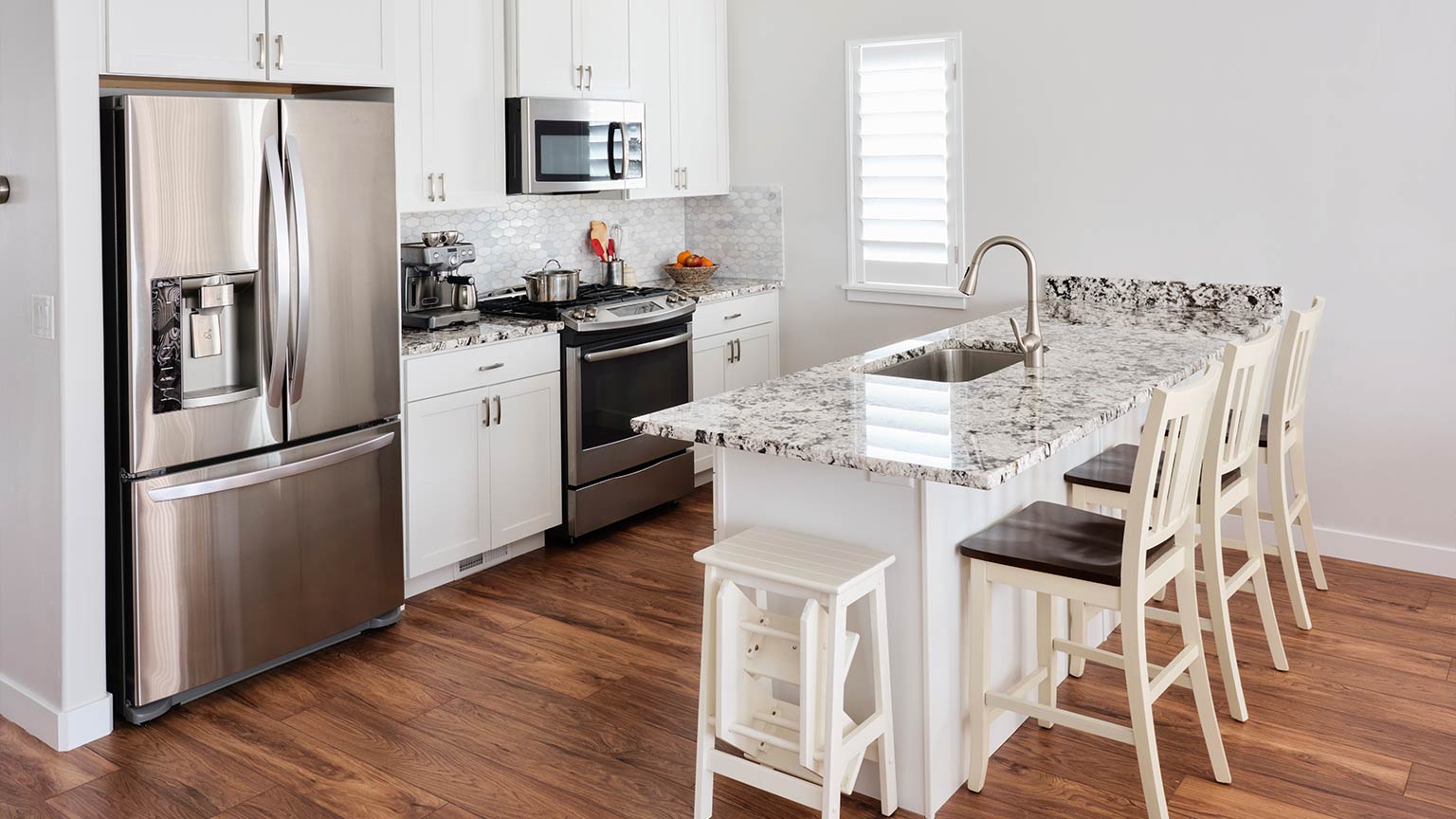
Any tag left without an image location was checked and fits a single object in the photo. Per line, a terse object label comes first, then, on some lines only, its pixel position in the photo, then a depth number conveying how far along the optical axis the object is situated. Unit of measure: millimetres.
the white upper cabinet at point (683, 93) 5125
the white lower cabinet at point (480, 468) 3951
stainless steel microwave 4395
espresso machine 4160
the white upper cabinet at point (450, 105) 4004
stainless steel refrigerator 2967
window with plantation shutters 4988
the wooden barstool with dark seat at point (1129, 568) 2438
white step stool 2334
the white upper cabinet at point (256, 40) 2947
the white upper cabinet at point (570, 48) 4363
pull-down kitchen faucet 3244
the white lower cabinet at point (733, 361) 5195
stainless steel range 4488
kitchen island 2426
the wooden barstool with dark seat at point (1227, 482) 2857
